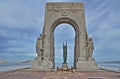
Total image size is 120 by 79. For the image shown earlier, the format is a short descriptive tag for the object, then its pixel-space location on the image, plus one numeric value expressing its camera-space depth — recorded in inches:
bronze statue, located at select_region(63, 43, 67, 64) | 417.1
